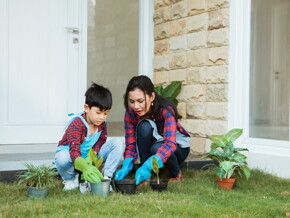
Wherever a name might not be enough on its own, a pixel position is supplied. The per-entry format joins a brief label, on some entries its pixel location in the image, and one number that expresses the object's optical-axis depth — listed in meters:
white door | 3.98
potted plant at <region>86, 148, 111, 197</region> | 2.50
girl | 2.78
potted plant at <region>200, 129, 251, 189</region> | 2.85
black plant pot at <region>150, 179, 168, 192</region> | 2.67
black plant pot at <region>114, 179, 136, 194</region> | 2.58
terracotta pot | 2.89
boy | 2.70
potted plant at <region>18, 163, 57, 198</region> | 2.51
